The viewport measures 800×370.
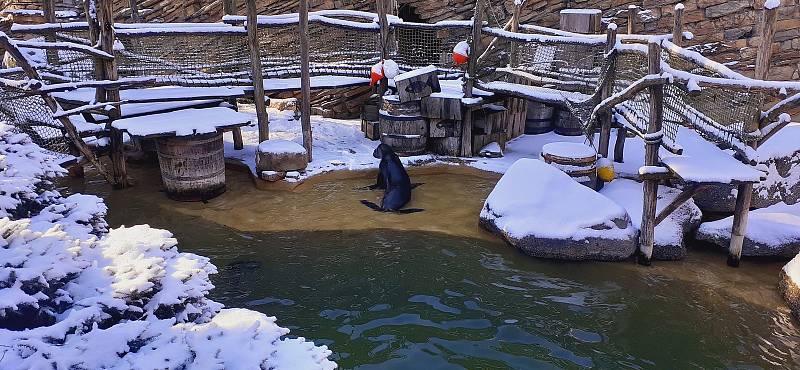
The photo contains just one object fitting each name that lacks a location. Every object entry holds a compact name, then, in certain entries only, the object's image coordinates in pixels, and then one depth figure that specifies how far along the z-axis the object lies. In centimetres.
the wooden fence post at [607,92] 803
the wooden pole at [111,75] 834
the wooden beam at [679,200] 636
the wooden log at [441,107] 977
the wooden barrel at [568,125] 1117
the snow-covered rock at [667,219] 689
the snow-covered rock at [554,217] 678
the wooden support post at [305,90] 902
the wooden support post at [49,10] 1174
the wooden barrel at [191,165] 834
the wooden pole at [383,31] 1041
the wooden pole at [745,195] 643
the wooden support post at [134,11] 1466
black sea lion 820
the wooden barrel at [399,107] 986
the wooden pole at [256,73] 895
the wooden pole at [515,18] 1072
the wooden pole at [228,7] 1262
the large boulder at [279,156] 887
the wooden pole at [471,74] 977
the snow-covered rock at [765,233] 690
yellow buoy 827
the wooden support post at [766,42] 746
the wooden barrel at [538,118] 1142
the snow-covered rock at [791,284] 582
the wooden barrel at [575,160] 799
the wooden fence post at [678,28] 1015
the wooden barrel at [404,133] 994
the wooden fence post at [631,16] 1154
